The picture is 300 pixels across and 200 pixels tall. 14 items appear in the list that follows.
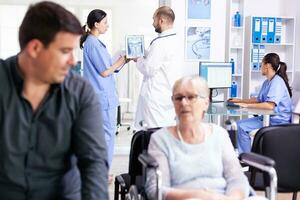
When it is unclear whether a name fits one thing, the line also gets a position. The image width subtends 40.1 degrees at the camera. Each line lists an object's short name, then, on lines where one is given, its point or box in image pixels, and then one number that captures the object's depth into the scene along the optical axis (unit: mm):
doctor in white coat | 3467
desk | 3414
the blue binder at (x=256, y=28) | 4926
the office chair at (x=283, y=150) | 2195
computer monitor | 4207
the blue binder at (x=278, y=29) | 4992
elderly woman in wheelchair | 1792
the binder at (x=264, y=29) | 4934
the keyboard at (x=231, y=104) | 3765
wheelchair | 1650
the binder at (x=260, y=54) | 5012
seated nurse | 3811
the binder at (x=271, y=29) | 4957
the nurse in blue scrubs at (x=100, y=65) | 3215
